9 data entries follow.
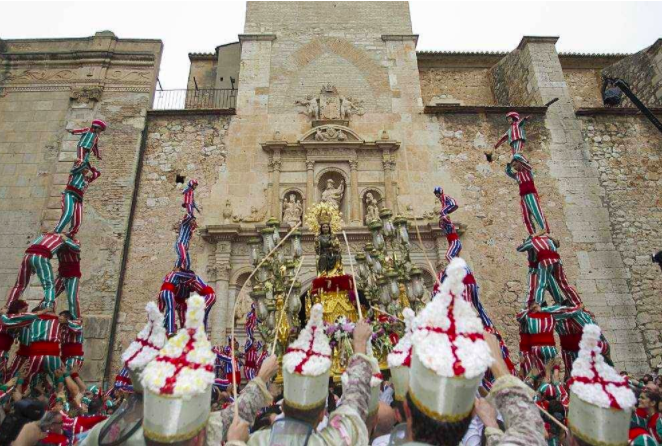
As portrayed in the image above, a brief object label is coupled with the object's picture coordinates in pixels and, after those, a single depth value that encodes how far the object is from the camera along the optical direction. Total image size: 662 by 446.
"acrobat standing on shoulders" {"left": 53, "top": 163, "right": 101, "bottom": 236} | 7.59
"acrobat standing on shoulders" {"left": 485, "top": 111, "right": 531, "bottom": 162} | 7.41
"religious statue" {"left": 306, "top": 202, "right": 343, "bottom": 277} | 7.25
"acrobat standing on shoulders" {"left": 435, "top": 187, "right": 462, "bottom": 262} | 7.37
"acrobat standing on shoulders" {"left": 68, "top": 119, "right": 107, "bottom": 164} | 7.94
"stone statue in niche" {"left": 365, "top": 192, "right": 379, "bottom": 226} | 10.94
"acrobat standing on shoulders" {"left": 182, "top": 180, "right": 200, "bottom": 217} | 8.25
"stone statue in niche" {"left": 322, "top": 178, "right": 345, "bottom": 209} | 11.16
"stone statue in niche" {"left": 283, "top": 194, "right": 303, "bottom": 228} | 10.84
